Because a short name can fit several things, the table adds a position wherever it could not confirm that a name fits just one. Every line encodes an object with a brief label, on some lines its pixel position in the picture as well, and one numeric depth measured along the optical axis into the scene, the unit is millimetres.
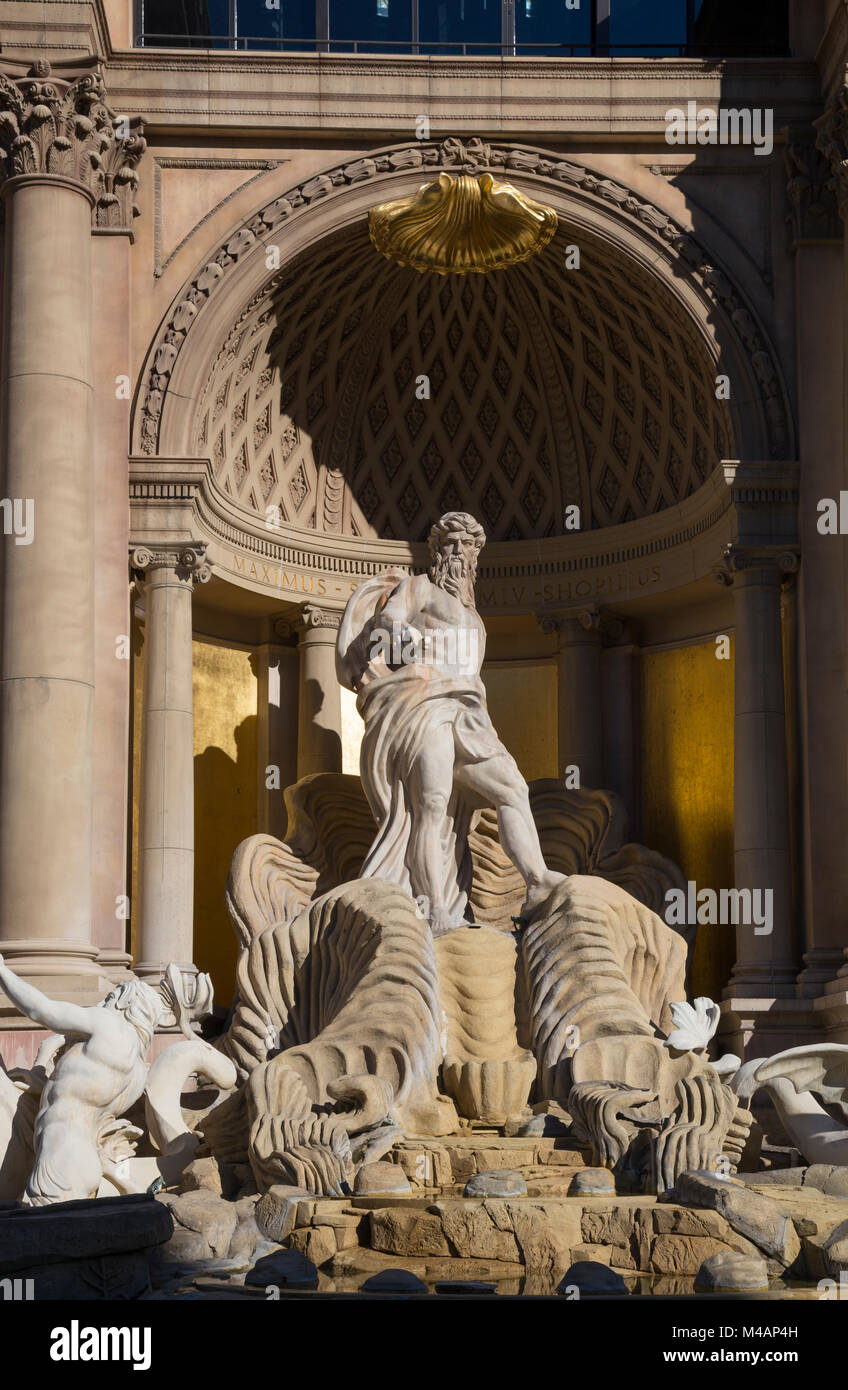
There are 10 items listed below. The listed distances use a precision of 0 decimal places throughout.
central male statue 16703
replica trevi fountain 10992
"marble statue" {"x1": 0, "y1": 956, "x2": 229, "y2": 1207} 12297
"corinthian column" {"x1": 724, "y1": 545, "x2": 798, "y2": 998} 17516
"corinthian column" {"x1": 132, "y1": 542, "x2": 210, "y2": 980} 17328
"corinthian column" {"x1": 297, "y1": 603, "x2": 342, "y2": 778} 19875
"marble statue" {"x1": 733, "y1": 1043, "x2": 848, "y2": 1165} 13711
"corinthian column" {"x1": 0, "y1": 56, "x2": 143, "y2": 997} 16188
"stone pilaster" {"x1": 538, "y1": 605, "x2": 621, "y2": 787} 20219
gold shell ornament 18422
